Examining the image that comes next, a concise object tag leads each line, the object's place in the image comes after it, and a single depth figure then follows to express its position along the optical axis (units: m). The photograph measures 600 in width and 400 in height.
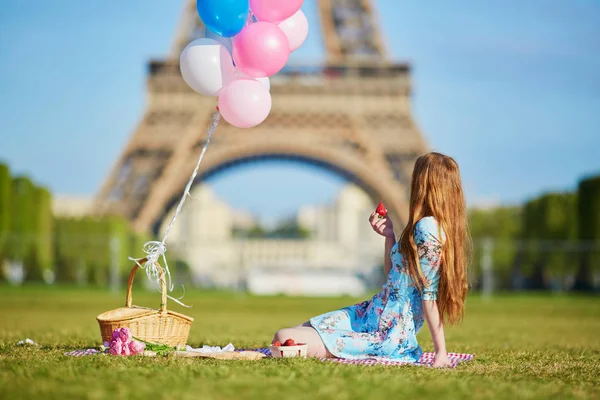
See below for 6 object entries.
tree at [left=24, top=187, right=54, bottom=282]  23.64
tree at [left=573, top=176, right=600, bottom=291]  23.45
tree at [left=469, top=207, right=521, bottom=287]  32.22
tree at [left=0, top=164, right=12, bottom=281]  23.56
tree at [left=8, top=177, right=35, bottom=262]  24.39
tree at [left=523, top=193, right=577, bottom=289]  25.91
